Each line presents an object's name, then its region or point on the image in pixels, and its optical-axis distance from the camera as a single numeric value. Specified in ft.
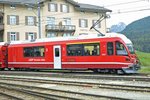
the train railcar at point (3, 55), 131.34
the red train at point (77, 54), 90.41
